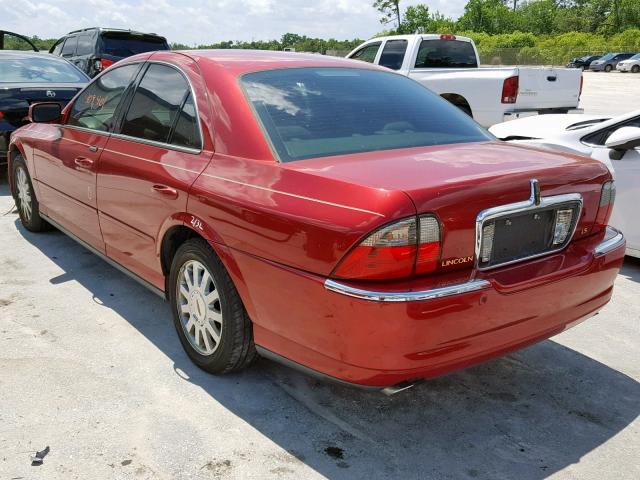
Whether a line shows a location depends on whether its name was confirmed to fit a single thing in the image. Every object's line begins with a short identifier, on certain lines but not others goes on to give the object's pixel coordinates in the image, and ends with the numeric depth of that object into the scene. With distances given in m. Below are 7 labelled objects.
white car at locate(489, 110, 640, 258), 5.02
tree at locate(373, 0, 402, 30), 83.31
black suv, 12.77
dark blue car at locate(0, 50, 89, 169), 7.41
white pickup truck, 9.88
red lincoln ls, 2.45
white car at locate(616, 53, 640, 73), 48.91
